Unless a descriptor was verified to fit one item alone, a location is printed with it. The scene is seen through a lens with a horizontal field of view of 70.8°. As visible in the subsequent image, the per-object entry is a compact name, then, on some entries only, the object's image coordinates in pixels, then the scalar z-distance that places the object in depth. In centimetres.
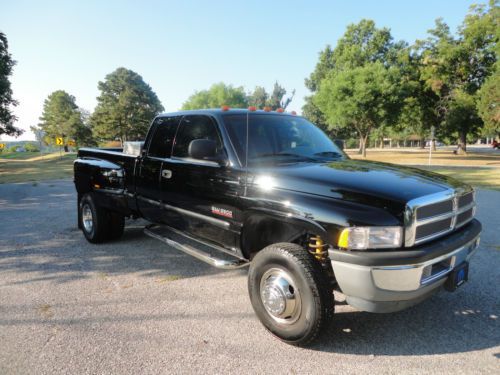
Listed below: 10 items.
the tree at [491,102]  2745
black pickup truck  243
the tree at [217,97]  7275
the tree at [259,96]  10022
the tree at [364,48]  4150
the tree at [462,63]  3462
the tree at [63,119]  6500
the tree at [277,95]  9925
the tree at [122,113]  5888
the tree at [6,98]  2541
